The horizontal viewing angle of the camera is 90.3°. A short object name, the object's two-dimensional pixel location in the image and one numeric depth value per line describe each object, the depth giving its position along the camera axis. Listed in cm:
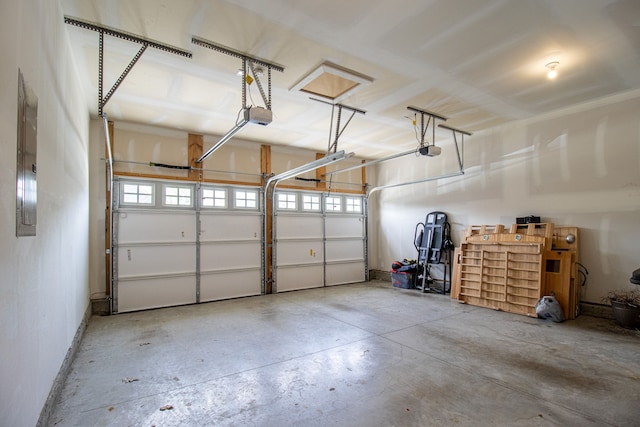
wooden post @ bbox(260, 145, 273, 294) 689
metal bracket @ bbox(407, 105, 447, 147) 502
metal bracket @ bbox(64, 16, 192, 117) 287
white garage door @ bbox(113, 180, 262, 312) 549
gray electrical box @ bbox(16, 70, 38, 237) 162
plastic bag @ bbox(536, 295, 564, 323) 452
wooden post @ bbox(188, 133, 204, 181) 614
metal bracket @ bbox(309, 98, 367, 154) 477
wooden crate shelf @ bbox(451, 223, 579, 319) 482
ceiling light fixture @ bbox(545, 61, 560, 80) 366
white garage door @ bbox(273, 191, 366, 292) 716
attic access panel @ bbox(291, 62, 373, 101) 376
